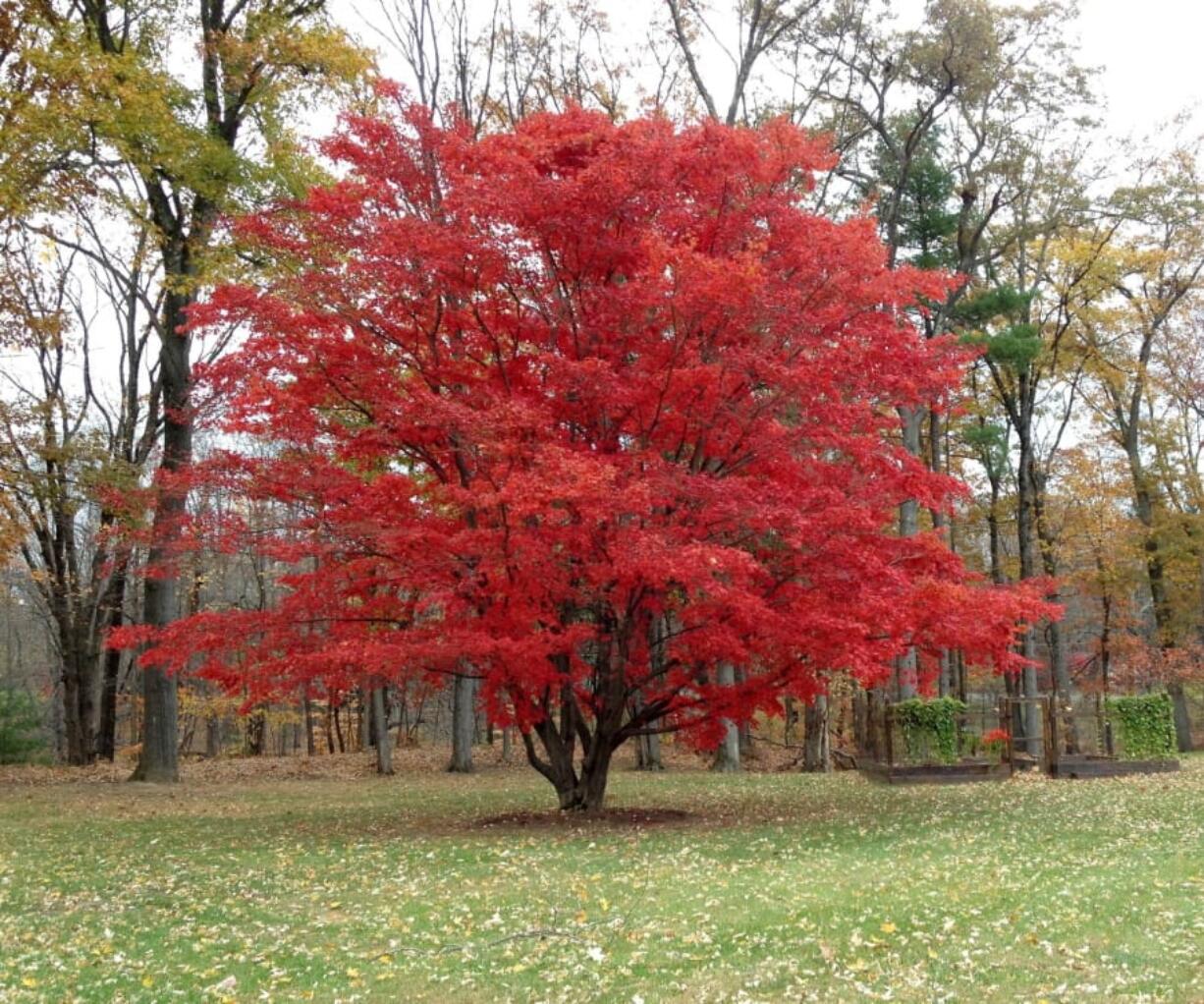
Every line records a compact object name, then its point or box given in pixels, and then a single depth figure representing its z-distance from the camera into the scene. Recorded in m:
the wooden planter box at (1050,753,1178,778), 20.17
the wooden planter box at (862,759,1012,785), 19.98
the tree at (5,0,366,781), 16.83
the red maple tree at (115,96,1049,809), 11.72
